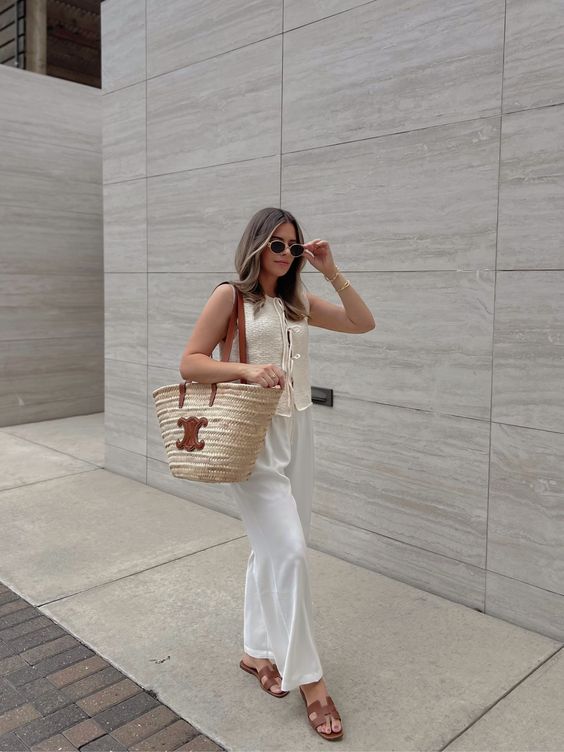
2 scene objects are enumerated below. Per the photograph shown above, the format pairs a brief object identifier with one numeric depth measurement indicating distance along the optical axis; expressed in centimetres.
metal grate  1273
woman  265
